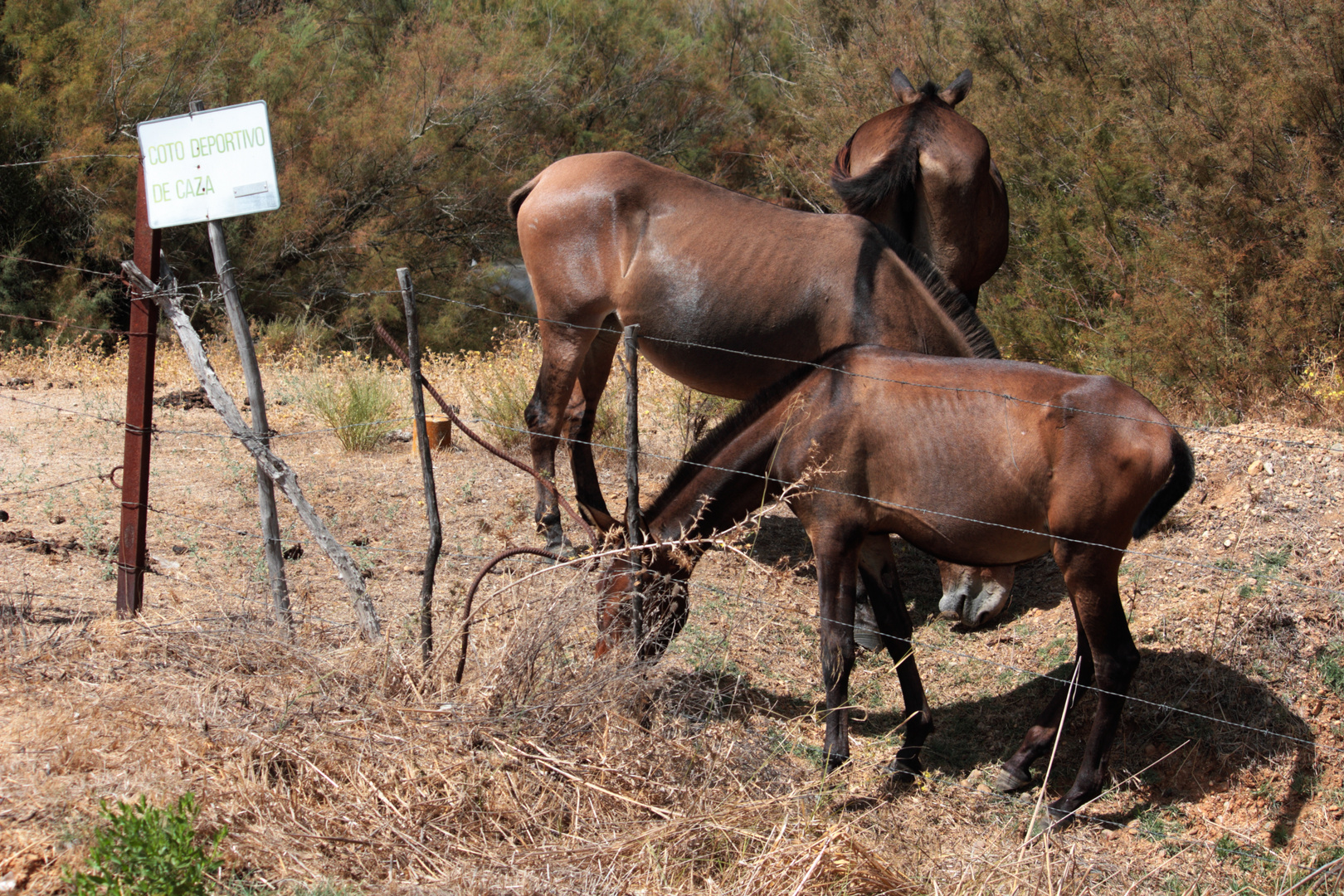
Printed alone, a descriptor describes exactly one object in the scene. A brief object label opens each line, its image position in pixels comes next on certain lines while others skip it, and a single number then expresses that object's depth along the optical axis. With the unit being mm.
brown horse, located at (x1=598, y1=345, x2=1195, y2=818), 7469
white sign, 7750
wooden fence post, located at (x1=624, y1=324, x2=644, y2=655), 7762
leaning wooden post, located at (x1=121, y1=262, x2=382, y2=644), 8023
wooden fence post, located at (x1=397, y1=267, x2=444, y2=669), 7664
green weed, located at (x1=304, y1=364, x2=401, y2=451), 15578
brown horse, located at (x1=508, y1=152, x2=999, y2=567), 10336
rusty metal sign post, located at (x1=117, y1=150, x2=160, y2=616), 8773
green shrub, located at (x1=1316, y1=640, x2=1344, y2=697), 8859
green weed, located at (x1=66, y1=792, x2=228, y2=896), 5254
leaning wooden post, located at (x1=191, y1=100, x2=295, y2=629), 7961
